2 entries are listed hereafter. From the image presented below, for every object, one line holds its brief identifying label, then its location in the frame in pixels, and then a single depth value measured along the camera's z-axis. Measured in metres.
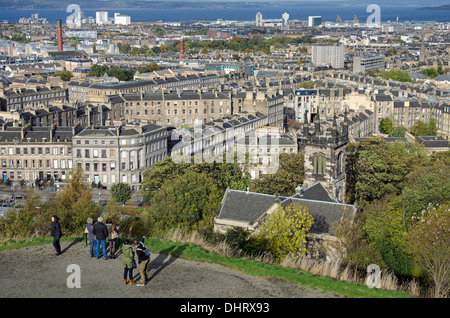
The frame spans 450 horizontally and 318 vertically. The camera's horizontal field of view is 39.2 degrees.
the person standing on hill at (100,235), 19.85
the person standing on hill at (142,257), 17.94
